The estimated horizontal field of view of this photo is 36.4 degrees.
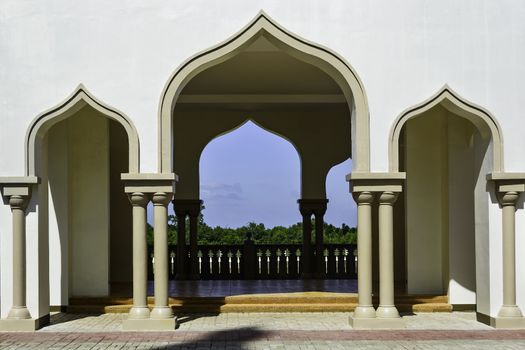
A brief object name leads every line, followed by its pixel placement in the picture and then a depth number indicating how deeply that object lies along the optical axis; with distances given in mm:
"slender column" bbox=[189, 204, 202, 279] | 16594
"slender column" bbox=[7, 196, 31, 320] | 10289
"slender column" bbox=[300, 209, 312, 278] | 16828
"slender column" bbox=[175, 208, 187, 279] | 16547
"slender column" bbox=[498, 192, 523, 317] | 10430
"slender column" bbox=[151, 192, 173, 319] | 10367
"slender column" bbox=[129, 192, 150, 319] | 10359
